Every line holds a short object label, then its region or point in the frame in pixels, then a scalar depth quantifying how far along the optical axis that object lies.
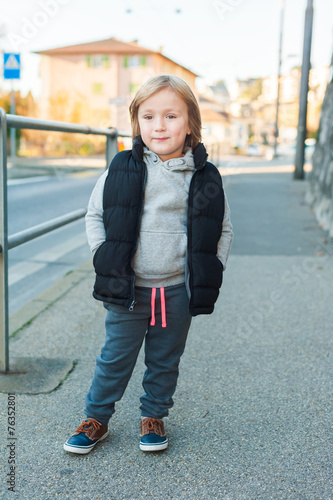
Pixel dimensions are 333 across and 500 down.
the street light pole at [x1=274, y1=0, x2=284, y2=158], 35.45
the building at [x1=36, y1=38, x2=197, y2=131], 56.53
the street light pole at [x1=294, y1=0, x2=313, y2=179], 15.60
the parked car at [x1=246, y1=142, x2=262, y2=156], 55.83
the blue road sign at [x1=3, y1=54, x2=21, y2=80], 13.86
